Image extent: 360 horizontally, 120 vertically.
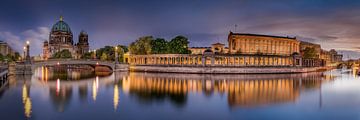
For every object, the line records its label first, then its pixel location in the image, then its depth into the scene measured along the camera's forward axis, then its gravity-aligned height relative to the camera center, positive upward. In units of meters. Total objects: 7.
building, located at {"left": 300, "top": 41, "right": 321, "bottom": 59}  178.07 +7.37
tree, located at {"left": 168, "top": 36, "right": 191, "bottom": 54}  95.62 +3.94
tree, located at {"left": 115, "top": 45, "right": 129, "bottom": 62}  114.09 +2.60
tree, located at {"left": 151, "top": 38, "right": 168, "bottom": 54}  99.38 +3.80
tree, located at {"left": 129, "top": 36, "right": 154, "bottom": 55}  102.03 +3.92
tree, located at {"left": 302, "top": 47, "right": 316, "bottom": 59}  118.81 +1.56
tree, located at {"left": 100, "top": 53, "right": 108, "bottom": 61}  112.50 +0.60
